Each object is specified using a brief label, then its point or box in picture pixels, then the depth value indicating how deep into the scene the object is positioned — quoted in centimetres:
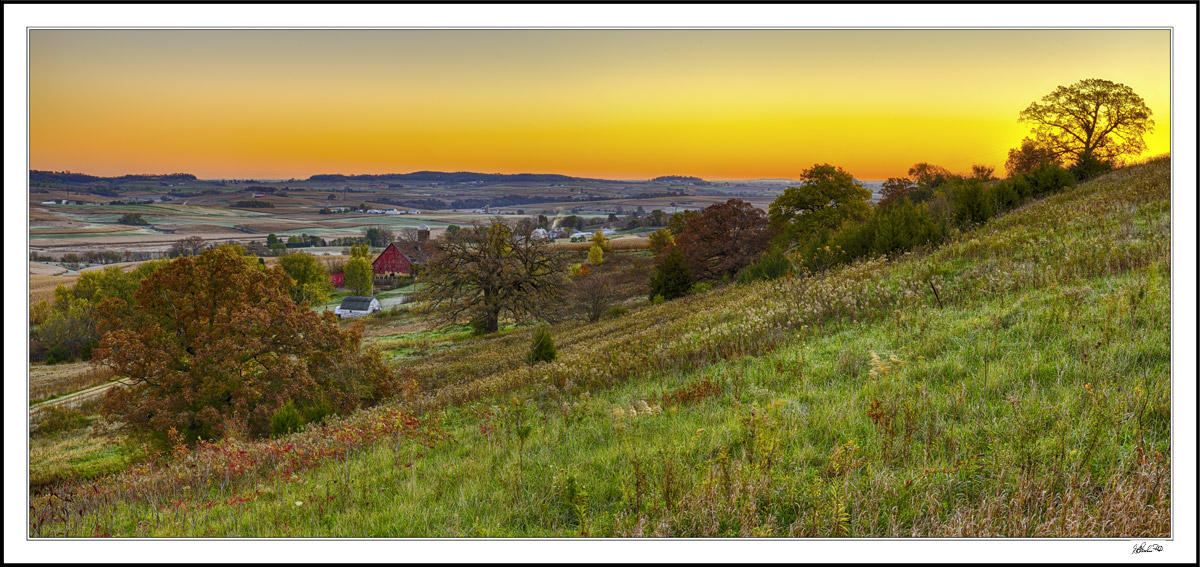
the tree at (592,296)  3669
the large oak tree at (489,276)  3759
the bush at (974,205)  1800
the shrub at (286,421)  1197
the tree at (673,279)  3791
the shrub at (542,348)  1564
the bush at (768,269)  2565
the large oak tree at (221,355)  1505
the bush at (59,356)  3411
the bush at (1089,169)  2600
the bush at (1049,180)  2272
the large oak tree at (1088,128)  1767
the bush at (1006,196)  2038
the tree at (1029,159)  2541
